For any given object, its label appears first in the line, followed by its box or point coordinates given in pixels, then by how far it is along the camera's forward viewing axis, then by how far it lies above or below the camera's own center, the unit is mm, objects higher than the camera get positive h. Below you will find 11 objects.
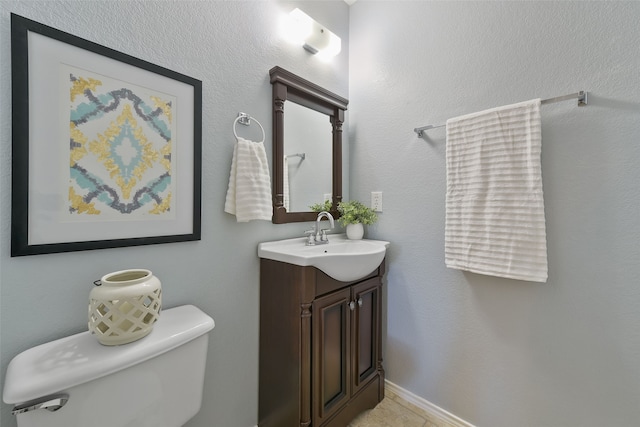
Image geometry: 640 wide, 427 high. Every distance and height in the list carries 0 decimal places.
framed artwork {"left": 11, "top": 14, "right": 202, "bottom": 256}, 746 +226
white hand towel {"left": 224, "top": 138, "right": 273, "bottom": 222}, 1152 +127
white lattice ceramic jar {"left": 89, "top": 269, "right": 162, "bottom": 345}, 726 -287
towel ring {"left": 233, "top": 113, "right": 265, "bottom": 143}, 1197 +456
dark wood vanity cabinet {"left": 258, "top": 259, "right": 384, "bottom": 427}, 1101 -637
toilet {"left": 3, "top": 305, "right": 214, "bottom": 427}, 624 -463
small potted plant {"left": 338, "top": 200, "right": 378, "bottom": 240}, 1579 -31
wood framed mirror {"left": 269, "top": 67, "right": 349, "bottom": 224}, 1358 +406
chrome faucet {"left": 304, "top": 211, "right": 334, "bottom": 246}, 1439 -128
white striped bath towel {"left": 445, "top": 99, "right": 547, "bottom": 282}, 1046 +85
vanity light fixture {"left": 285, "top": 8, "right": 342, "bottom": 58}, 1419 +1037
